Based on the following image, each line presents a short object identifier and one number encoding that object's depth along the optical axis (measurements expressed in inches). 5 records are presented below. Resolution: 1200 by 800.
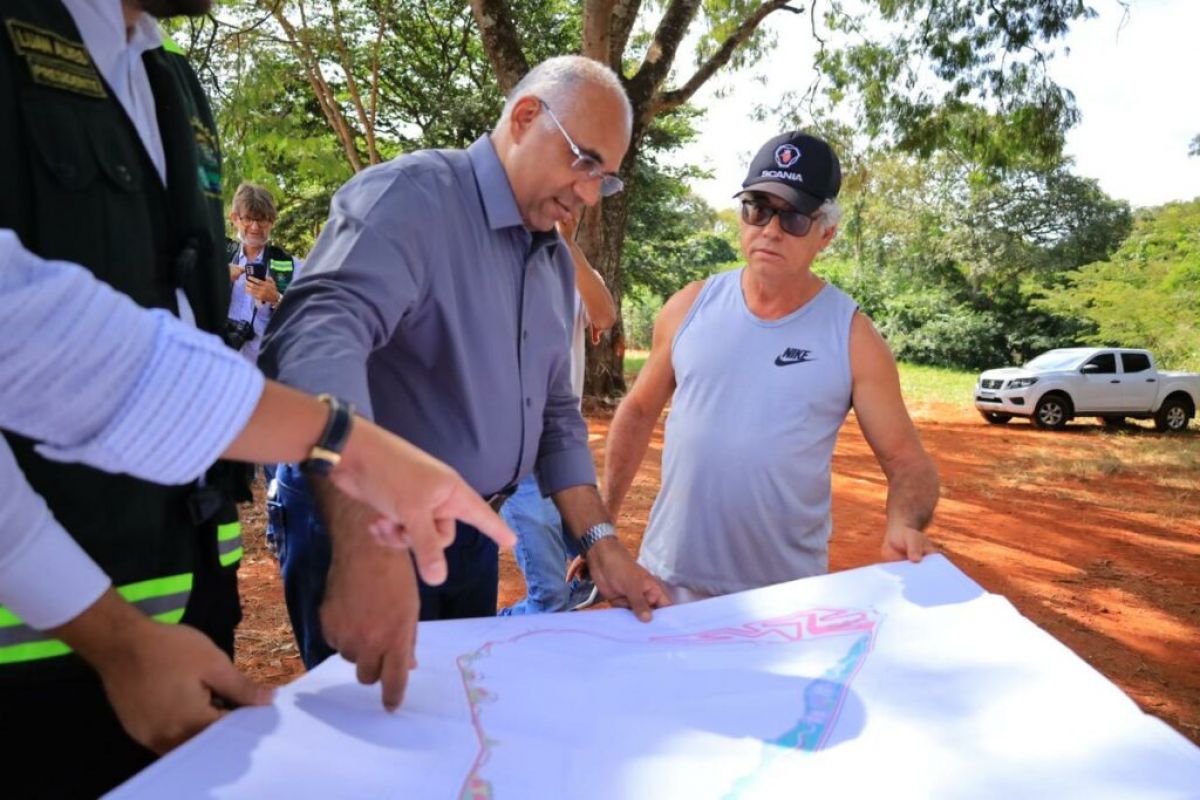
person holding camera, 214.4
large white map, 43.6
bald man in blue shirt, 65.4
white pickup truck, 612.4
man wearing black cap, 92.6
